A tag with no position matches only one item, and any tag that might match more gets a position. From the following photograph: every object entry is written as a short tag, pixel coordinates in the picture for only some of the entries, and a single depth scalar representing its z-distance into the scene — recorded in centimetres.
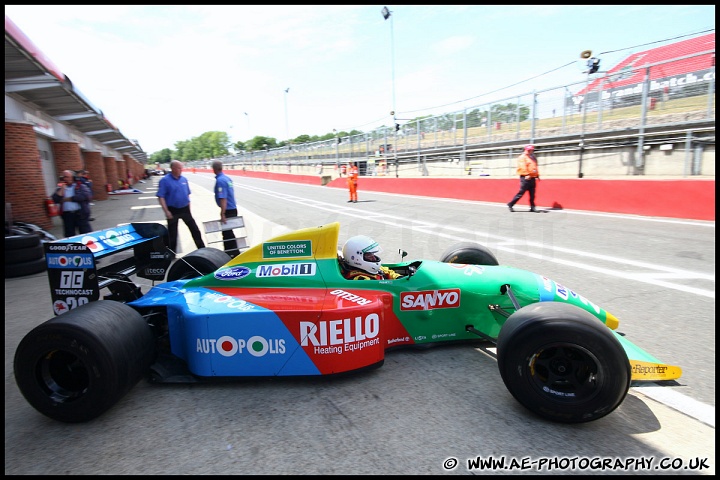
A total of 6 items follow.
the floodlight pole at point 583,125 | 1364
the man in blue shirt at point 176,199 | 716
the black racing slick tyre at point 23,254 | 695
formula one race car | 248
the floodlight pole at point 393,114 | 2633
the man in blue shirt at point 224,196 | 728
